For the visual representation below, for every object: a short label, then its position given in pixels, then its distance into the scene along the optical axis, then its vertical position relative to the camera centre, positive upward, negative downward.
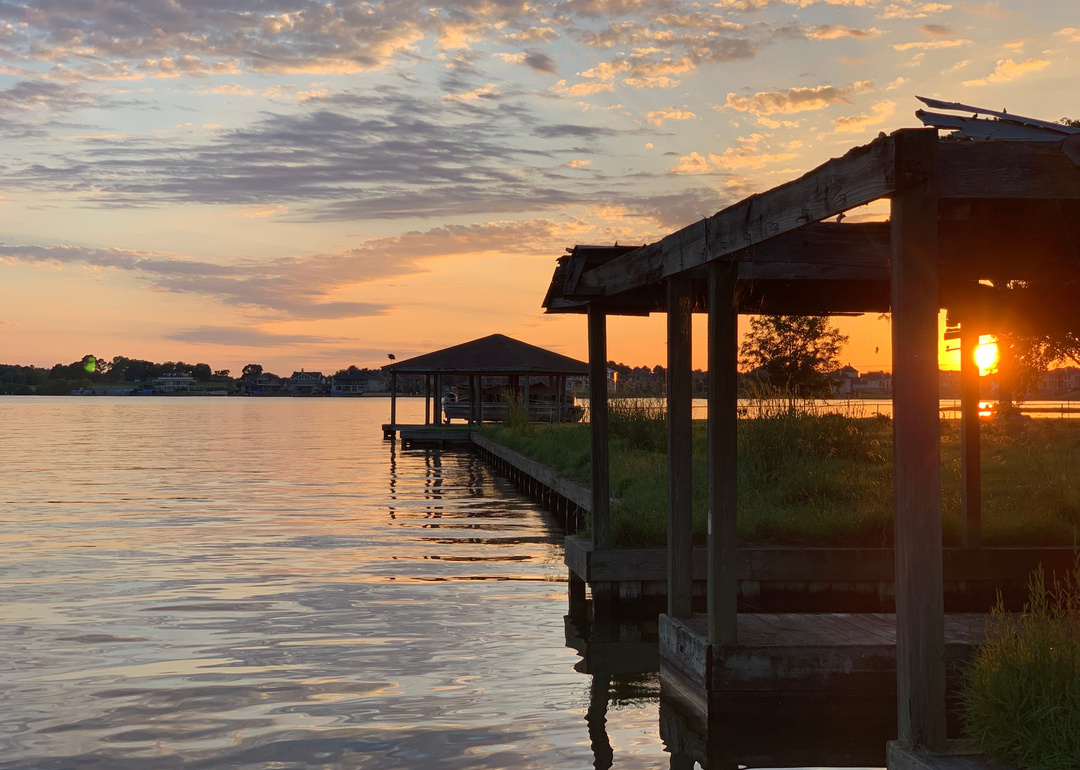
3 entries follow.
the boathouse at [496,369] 41.72 +1.44
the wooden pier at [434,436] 42.50 -1.01
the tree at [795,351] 50.34 +2.45
